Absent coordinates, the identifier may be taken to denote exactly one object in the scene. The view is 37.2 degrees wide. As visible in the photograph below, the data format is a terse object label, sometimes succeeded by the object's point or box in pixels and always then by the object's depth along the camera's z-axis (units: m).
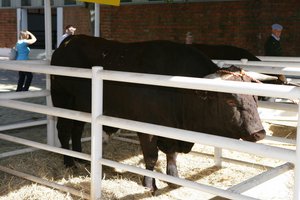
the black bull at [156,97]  3.68
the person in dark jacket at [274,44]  9.23
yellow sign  5.52
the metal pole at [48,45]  5.85
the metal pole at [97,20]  7.05
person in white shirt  10.30
